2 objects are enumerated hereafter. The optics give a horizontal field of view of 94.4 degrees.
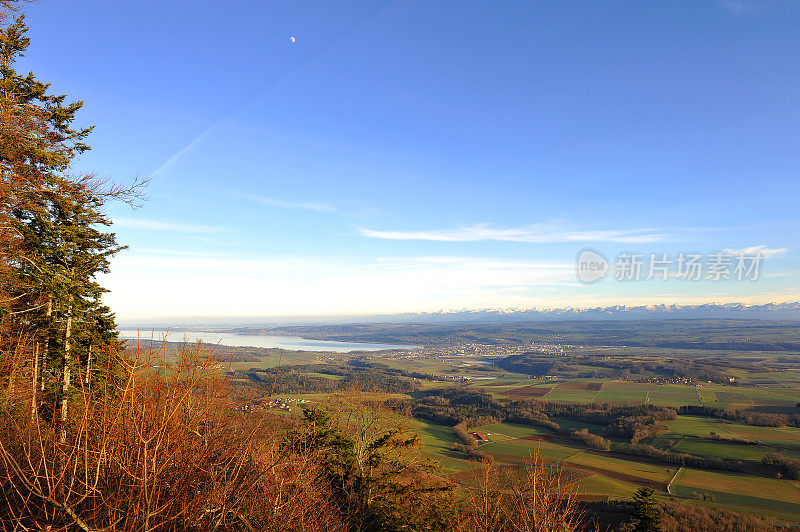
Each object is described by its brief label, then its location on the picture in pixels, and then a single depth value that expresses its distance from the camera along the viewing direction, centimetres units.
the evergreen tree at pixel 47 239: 1422
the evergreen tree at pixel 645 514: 2141
